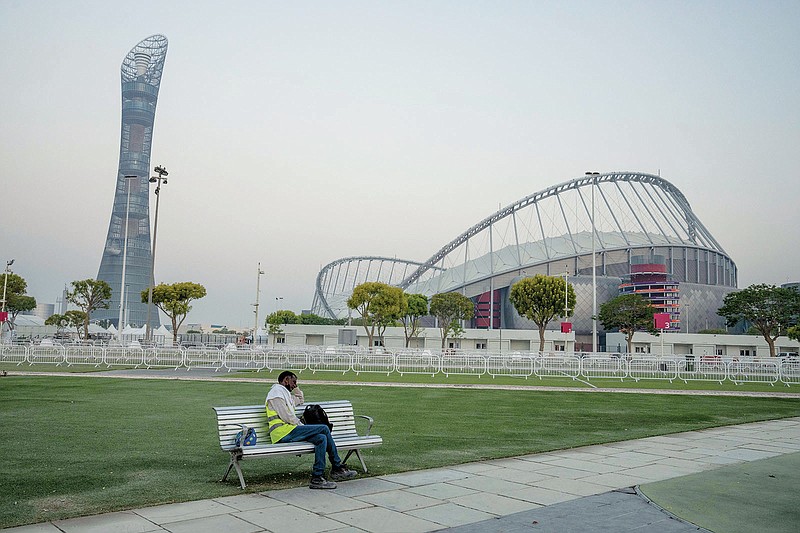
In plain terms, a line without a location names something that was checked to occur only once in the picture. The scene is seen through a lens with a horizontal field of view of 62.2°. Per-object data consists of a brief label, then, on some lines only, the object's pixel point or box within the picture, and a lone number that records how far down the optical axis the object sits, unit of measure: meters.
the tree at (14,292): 71.25
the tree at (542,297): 62.84
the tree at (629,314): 71.25
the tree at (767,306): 66.94
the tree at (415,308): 82.00
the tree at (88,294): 79.44
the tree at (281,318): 101.38
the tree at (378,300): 70.00
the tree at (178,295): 61.78
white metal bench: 7.99
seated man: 8.16
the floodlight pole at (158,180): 43.56
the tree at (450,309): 77.00
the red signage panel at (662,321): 41.28
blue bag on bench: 8.11
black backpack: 8.76
